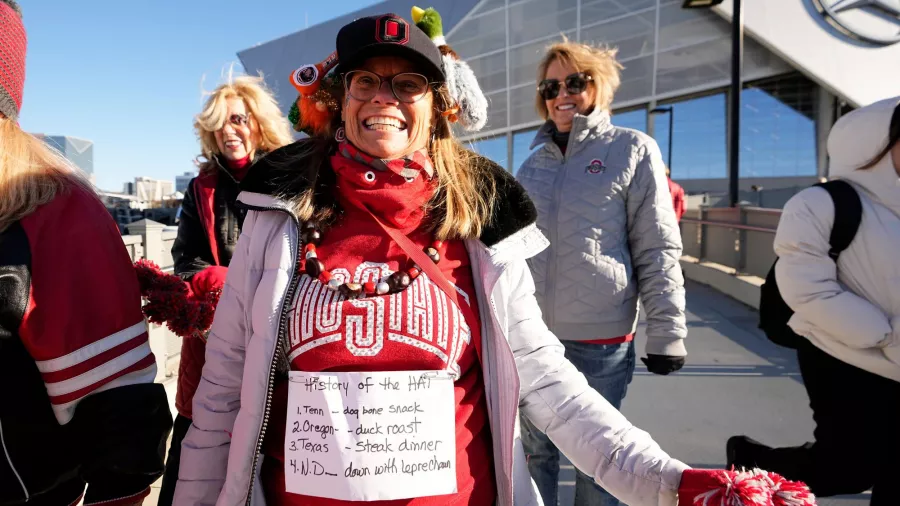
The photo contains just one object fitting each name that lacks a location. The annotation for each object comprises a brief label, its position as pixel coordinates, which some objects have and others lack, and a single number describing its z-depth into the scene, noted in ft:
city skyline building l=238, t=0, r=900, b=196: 71.41
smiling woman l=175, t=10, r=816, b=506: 4.24
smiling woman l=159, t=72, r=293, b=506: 8.41
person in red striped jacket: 3.84
